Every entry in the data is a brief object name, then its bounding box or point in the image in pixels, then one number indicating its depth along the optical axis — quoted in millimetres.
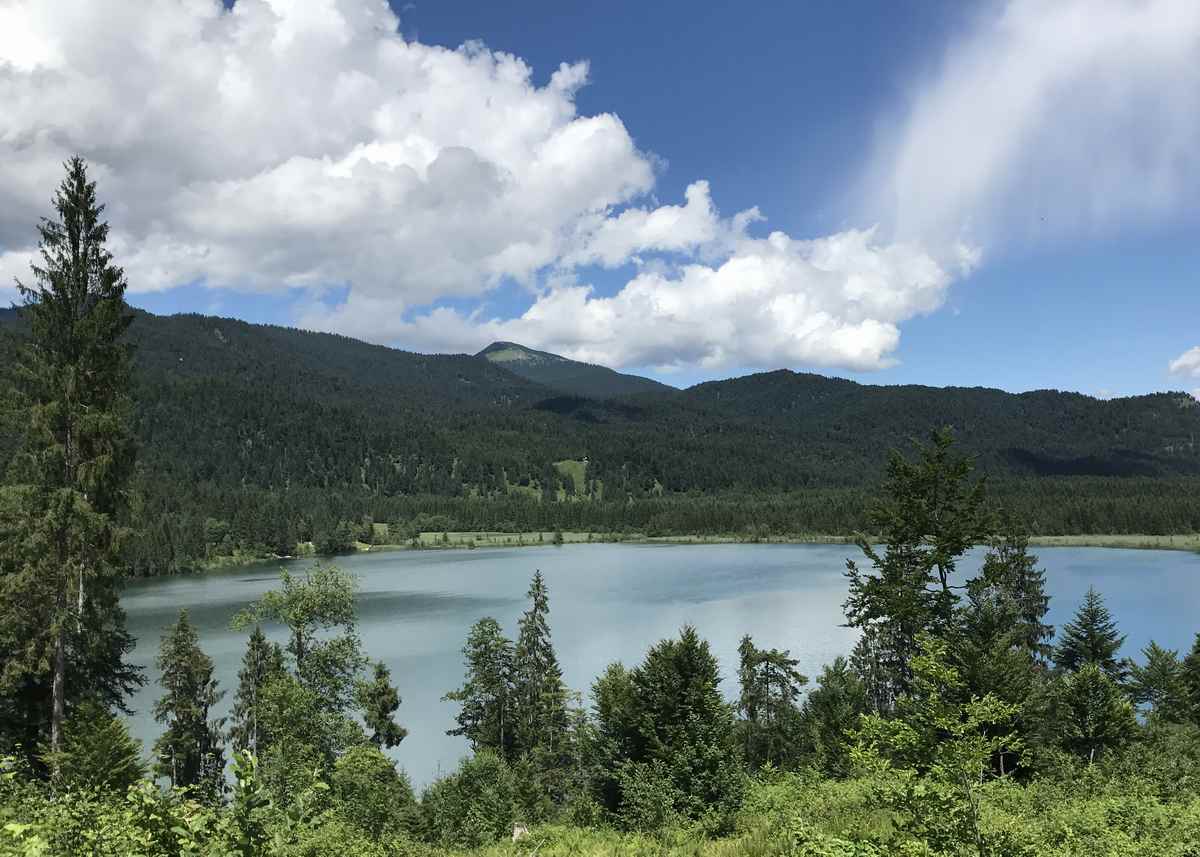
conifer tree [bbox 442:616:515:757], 41219
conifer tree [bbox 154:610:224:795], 38094
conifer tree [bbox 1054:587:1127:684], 46750
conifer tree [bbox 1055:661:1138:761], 29500
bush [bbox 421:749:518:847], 23953
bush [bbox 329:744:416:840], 24797
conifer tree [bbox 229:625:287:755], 37781
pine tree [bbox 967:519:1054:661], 50531
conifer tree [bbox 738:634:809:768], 46625
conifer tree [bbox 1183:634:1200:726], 43875
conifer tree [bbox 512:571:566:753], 41594
